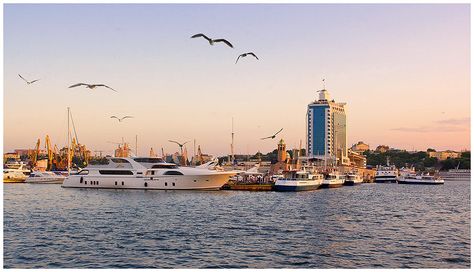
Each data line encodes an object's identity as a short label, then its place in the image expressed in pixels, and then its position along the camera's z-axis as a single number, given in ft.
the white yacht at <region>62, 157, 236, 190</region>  231.71
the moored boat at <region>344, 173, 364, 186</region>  364.44
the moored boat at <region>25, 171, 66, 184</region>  324.39
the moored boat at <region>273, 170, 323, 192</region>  238.07
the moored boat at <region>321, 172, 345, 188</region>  297.74
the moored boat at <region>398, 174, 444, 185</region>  406.00
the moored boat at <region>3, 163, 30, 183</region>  332.47
